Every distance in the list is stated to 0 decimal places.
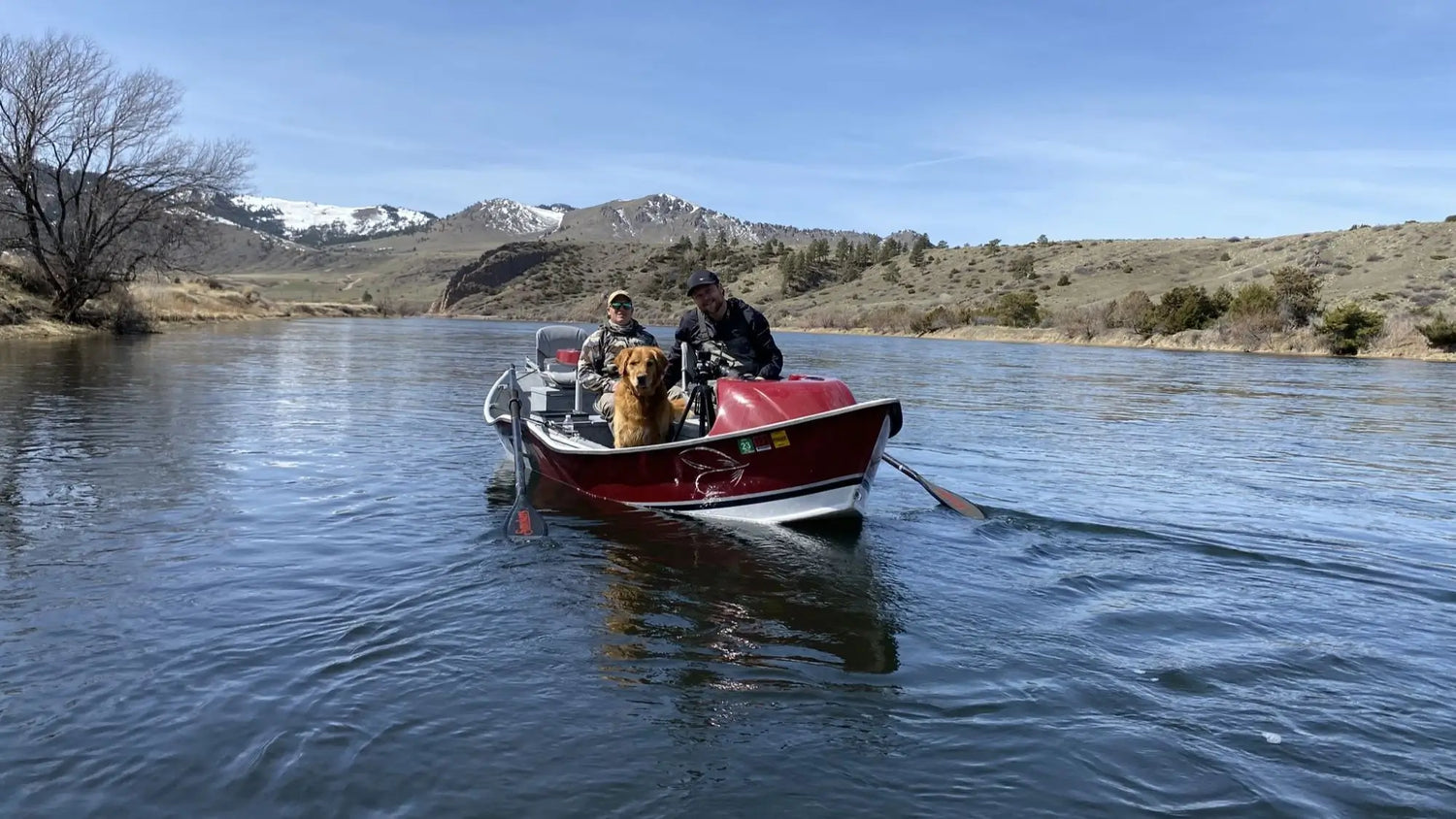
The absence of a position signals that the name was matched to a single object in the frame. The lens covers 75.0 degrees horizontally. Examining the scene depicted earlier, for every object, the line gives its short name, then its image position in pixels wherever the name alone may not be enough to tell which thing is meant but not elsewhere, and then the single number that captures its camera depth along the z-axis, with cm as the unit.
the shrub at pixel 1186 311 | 5194
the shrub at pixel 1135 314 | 5384
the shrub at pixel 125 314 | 3700
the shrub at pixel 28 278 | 3566
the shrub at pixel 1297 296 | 4744
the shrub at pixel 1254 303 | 4806
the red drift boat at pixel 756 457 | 789
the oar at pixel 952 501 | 911
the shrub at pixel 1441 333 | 3991
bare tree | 3353
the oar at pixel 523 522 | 801
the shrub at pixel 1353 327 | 4225
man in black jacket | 941
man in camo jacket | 1024
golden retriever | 863
